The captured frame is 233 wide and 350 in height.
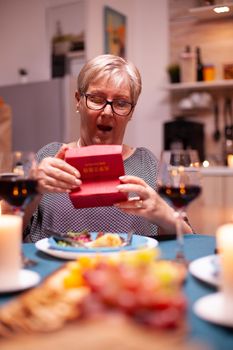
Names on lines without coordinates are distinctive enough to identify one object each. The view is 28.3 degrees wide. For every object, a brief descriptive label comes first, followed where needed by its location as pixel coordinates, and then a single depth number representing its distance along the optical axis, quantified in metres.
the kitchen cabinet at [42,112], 4.01
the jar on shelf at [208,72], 4.28
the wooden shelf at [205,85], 4.16
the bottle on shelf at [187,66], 4.21
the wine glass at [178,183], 1.07
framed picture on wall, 4.15
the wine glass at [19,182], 1.04
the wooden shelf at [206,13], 4.12
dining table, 0.63
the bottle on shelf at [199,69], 4.33
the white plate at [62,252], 1.06
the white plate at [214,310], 0.67
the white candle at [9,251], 0.86
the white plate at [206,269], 0.86
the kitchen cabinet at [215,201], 3.71
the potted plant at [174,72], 4.40
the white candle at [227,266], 0.72
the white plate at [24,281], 0.83
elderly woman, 1.63
